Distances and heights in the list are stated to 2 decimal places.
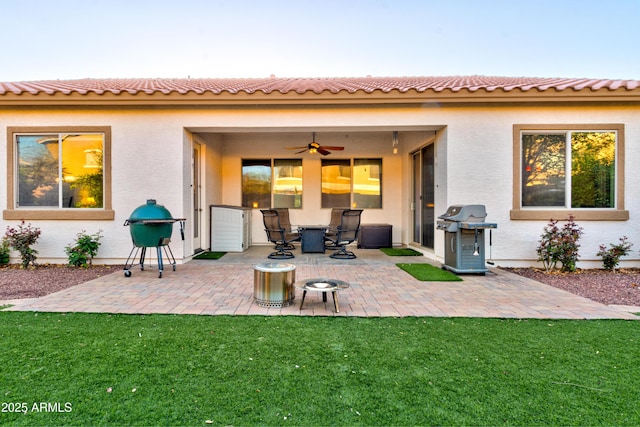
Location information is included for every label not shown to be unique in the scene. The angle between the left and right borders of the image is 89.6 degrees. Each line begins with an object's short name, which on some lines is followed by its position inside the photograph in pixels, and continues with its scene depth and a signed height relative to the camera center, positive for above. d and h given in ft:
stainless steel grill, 18.24 -1.63
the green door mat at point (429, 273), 17.33 -3.67
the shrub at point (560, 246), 19.44 -2.19
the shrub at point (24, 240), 19.83 -2.02
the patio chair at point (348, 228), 23.86 -1.41
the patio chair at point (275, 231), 24.22 -1.67
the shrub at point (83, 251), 20.16 -2.69
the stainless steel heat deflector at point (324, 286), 11.78 -2.88
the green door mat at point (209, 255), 24.32 -3.62
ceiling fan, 27.25 +5.18
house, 20.61 +4.22
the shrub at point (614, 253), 20.10 -2.68
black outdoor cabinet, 29.76 -2.57
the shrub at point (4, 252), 20.77 -2.85
